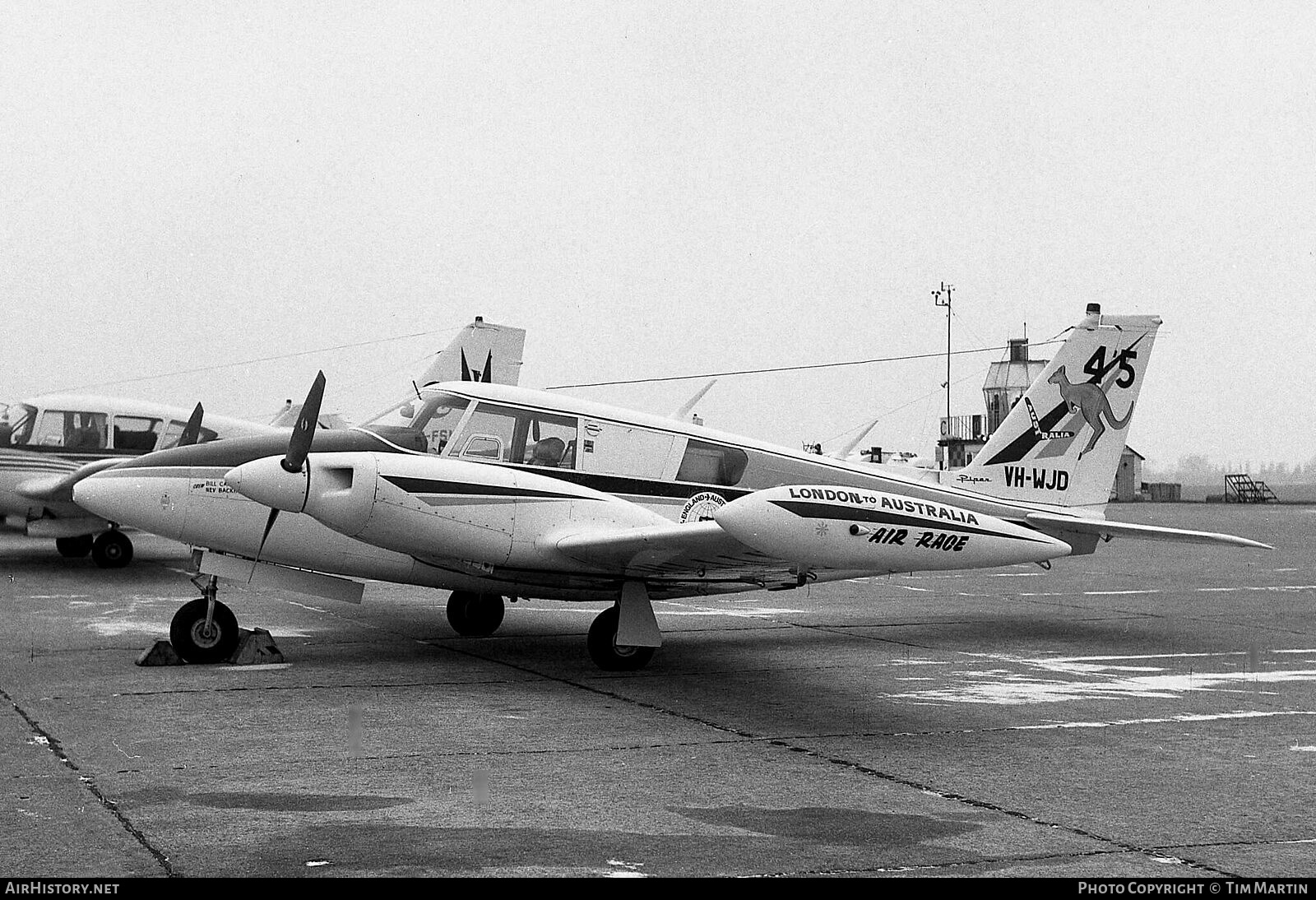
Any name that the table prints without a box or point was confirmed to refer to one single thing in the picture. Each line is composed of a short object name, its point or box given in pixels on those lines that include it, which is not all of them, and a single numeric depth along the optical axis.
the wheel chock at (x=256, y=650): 11.23
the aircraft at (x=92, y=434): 21.95
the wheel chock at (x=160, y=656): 10.98
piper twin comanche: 9.33
